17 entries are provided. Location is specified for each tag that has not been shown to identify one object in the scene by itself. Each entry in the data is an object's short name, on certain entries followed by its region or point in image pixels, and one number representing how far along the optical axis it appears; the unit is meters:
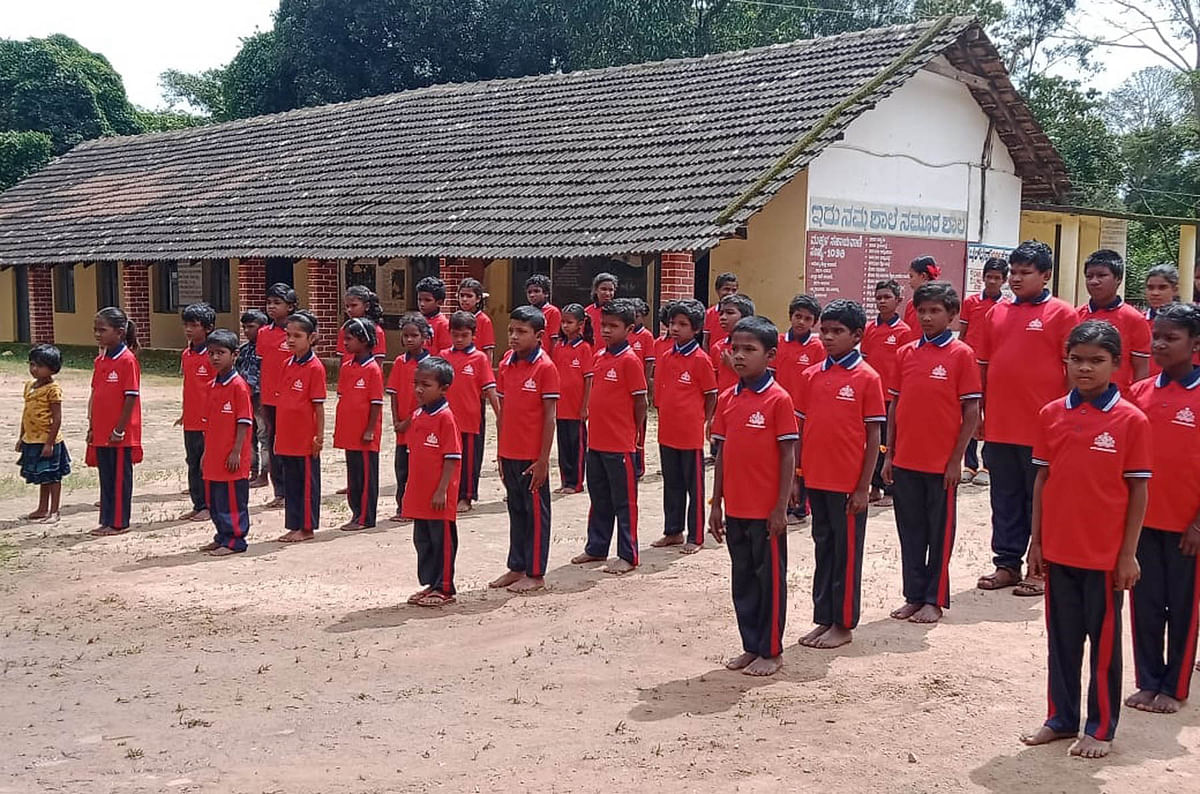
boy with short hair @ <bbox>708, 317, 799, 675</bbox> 5.16
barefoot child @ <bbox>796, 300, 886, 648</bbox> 5.52
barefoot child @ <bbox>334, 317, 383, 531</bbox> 8.34
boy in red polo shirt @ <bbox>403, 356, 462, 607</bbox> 6.33
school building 15.70
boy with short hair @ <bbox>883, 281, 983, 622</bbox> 5.95
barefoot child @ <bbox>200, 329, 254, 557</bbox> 7.63
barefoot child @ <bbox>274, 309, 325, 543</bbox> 7.98
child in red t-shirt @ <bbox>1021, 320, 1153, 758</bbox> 4.22
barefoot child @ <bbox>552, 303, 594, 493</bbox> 9.30
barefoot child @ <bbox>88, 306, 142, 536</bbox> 8.10
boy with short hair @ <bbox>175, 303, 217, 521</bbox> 8.40
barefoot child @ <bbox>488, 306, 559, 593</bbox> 6.69
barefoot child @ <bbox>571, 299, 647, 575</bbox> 7.24
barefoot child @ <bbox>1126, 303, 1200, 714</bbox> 4.64
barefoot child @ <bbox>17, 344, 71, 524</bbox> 8.37
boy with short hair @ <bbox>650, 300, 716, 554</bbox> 7.75
